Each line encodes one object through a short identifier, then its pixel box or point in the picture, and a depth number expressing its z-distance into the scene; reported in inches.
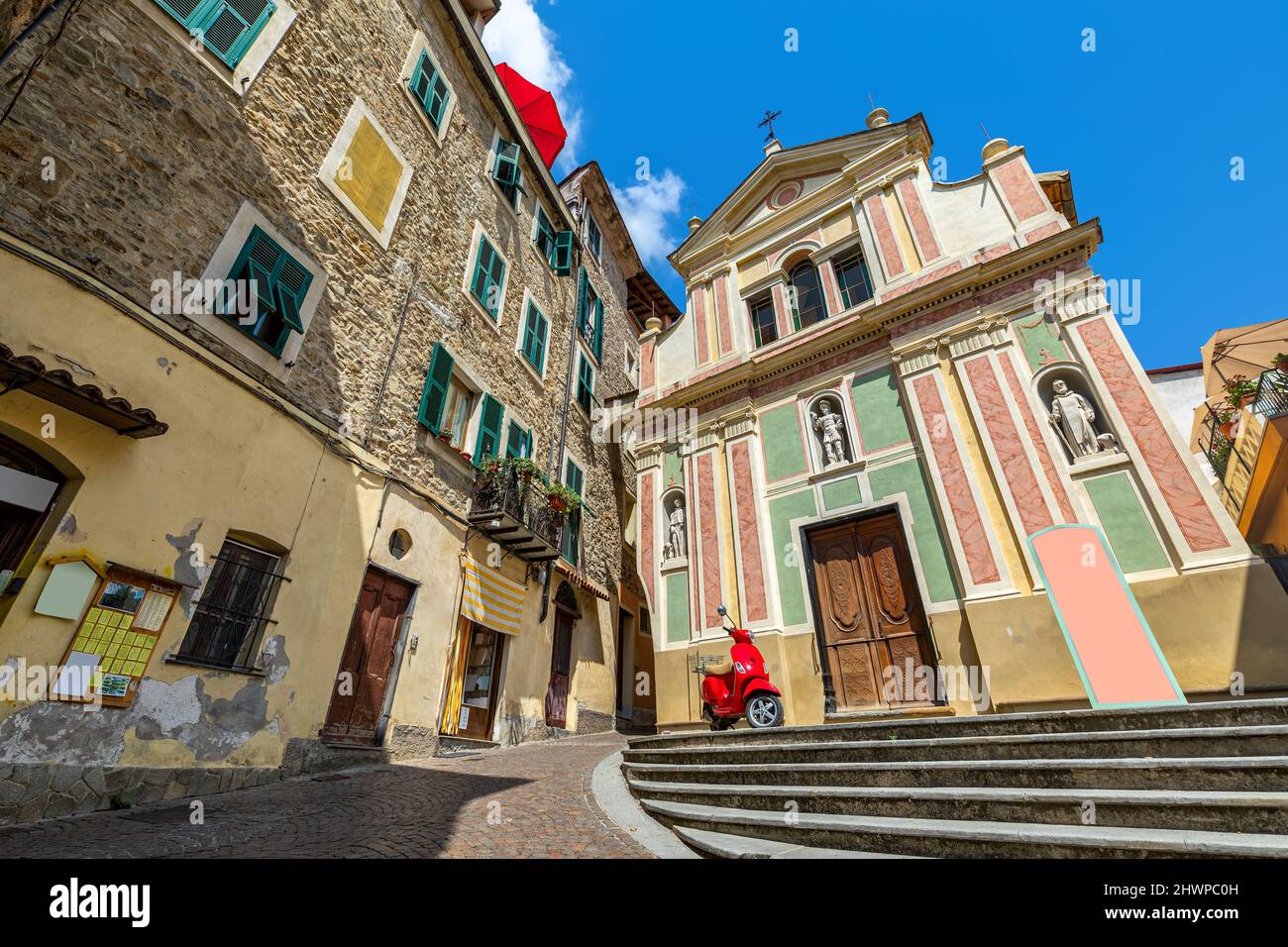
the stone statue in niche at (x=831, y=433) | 405.4
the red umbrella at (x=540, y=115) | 786.2
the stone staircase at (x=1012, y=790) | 119.3
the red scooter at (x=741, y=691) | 272.4
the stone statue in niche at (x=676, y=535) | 453.4
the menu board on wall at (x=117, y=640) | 177.8
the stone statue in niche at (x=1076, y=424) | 310.0
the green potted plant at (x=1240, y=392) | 413.1
